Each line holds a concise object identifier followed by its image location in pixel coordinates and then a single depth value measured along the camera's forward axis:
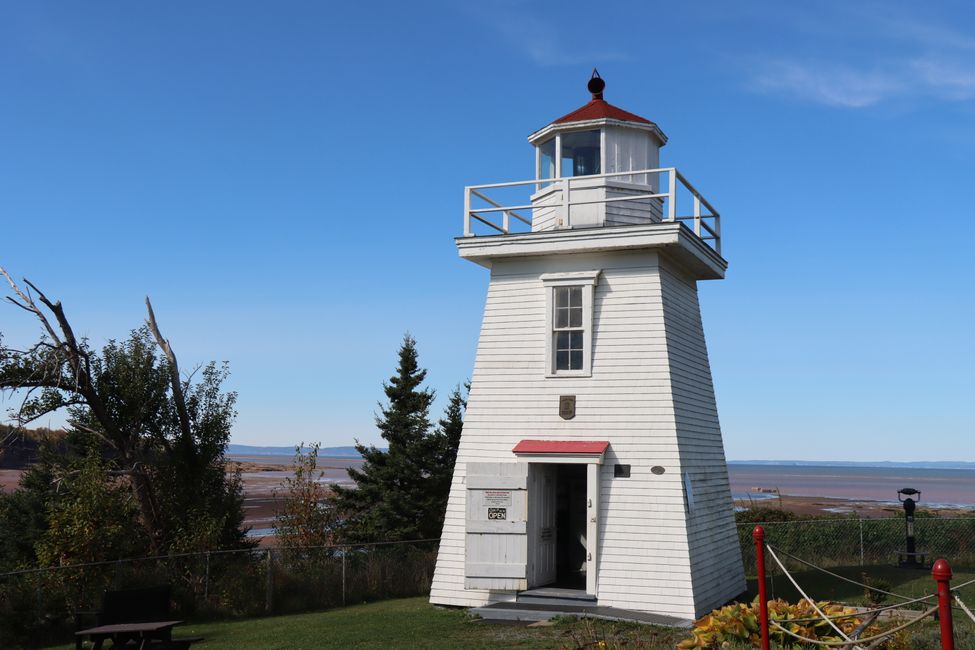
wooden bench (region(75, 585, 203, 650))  10.53
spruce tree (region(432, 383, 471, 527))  27.55
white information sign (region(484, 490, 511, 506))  14.19
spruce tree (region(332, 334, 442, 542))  26.50
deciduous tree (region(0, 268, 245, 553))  17.48
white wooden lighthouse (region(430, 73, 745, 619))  13.80
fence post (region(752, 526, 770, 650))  8.27
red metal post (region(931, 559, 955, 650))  5.67
